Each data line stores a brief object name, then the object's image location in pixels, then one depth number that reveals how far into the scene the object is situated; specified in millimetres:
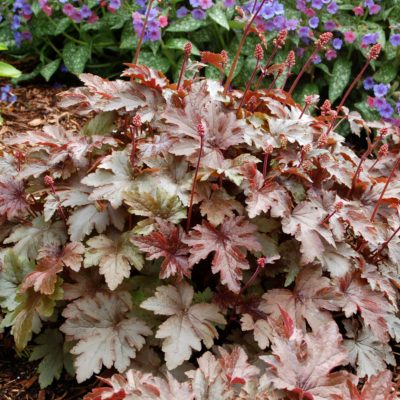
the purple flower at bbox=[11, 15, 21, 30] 3795
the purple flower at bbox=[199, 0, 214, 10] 3514
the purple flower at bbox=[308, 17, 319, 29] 3639
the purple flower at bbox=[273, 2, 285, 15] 3488
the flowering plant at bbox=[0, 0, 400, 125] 3645
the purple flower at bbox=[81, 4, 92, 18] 3662
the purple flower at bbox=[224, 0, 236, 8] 3613
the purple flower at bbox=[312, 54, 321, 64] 3536
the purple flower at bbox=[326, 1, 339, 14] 3656
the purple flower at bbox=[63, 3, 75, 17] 3658
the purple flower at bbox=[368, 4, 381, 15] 3721
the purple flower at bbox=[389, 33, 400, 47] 3531
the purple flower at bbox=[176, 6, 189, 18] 3717
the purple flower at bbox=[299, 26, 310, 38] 3643
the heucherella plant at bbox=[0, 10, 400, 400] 1807
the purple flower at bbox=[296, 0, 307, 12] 3668
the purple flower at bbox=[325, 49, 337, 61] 3674
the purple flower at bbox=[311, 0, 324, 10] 3652
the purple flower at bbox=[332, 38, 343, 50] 3676
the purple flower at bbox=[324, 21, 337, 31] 3674
